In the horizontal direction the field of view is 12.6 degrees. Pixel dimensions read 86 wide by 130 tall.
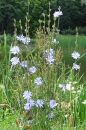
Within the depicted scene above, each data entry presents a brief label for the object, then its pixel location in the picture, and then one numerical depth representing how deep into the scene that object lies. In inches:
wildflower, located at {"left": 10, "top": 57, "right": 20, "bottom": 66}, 84.1
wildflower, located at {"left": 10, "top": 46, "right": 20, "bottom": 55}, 84.7
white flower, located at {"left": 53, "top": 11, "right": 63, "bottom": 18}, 87.7
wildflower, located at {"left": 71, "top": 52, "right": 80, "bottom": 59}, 86.8
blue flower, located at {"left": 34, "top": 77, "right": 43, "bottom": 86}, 84.3
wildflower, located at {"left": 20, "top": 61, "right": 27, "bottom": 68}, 86.8
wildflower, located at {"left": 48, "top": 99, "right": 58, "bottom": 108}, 86.5
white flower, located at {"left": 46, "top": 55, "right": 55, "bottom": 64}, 85.1
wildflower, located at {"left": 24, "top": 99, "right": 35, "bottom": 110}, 83.0
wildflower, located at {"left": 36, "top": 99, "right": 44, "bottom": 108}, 85.1
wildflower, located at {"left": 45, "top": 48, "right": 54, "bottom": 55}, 88.3
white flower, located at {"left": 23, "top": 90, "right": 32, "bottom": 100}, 81.7
